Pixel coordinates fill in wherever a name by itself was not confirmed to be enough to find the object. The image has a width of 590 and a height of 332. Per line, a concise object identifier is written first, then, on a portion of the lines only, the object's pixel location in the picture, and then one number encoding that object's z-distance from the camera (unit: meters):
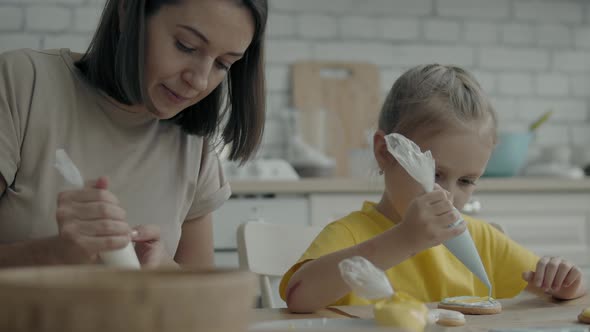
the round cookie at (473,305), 0.96
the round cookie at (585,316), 0.89
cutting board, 3.05
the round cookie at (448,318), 0.85
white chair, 1.44
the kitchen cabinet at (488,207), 2.34
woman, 1.08
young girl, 1.23
